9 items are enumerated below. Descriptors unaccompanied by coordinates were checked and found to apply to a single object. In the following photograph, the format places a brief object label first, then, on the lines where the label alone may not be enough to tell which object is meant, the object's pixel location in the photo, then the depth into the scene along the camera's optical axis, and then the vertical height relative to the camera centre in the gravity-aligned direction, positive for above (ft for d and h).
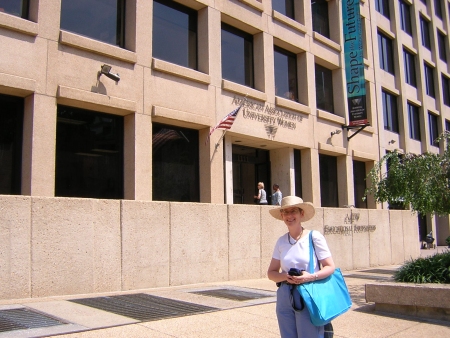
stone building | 30.78 +8.32
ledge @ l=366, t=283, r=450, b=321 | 25.09 -3.91
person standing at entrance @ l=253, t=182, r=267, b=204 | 52.22 +3.32
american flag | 46.70 +9.90
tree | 37.37 +3.32
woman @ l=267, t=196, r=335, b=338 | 13.34 -1.15
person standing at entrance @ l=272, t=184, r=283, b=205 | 53.88 +3.17
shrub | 27.25 -2.68
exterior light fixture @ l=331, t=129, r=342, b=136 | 64.60 +12.11
